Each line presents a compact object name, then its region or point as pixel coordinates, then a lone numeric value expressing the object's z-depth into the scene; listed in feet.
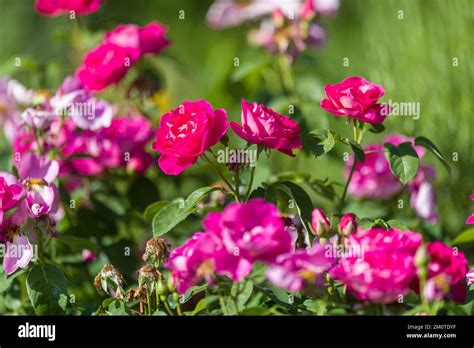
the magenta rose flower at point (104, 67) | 6.46
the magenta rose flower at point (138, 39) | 6.59
